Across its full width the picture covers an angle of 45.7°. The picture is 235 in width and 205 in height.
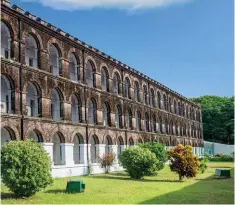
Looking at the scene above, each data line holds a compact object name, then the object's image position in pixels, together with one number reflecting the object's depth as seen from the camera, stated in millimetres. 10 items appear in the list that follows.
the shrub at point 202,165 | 24158
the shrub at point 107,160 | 24167
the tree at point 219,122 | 61225
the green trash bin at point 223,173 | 22879
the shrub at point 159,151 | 24878
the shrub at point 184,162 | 21073
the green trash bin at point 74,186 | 14543
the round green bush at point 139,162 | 21389
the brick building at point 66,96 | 18402
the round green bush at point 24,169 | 12766
